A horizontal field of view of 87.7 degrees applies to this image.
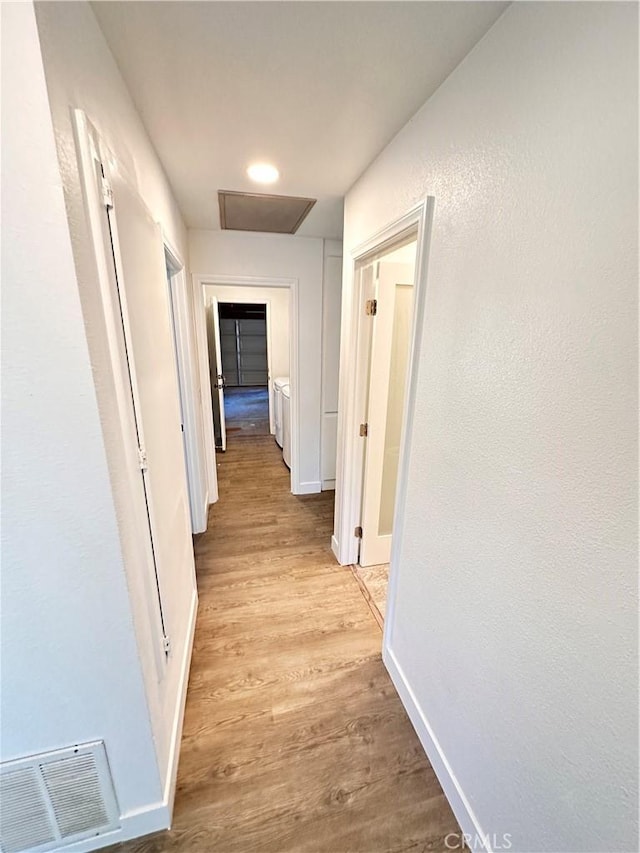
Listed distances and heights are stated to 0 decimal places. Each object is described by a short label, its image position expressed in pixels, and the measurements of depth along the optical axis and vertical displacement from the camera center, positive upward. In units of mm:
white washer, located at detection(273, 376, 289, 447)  4535 -785
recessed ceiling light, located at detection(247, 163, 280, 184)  1598 +814
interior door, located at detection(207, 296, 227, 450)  4016 -477
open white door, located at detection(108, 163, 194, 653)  970 -139
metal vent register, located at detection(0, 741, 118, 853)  914 -1284
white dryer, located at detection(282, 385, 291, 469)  3962 -1004
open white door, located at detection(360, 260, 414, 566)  1877 -354
